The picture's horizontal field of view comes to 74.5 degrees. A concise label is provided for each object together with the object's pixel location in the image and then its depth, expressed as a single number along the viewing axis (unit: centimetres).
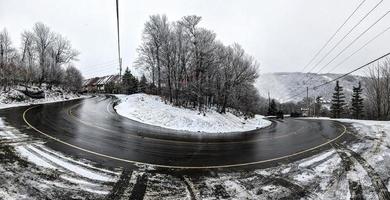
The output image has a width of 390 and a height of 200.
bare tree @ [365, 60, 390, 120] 4719
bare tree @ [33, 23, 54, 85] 5241
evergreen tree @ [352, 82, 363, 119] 6631
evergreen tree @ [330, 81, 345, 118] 7306
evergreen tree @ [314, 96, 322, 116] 9779
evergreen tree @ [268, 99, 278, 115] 8159
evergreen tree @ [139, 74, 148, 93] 6131
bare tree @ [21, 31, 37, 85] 5386
